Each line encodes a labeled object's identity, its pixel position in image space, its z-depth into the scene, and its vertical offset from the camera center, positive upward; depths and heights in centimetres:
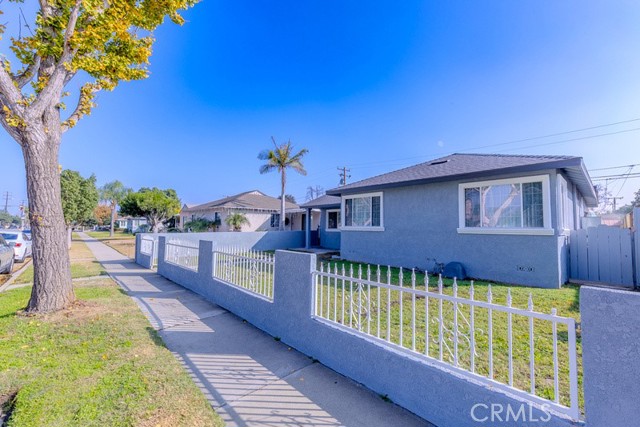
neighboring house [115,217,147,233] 6232 +72
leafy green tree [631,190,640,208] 4178 +494
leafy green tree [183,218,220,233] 2667 +10
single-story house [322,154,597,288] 786 +44
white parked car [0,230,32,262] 1430 -90
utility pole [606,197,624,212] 4070 +452
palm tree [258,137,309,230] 2370 +568
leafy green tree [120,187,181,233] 2811 +193
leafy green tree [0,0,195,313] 543 +260
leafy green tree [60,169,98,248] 2302 +248
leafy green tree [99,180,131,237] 5205 +662
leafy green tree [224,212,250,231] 2377 +47
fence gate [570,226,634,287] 805 -76
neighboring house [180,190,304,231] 2594 +132
